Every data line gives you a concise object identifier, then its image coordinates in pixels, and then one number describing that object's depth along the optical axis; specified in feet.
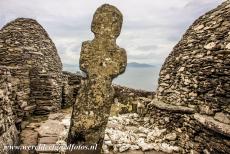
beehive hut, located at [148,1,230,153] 13.01
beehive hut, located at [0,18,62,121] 21.55
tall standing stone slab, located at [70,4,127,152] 8.10
